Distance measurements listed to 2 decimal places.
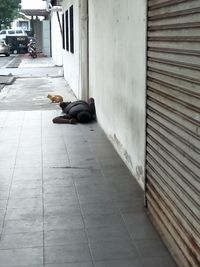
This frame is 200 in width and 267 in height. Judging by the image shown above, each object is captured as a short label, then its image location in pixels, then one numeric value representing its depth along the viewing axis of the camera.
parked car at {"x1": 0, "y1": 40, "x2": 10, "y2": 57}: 37.03
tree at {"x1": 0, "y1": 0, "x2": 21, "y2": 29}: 54.17
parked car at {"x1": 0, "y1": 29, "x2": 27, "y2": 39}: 44.67
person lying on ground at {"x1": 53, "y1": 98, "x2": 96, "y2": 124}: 10.66
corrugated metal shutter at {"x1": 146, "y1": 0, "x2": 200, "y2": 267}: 3.69
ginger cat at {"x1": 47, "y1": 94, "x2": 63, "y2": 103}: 13.79
